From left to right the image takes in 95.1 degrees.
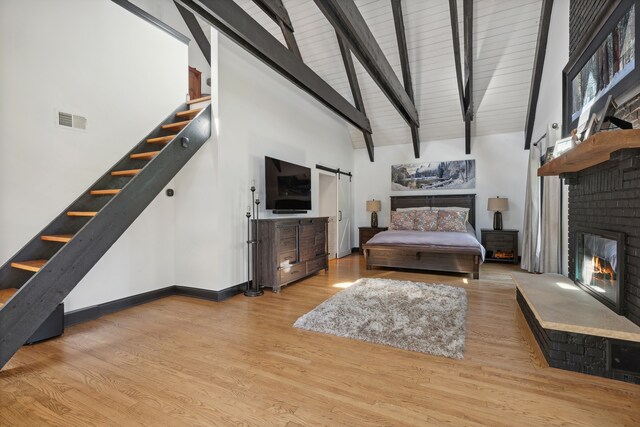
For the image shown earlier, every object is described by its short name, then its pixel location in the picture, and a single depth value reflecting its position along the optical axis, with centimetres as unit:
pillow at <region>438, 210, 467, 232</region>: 575
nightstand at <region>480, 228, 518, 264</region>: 586
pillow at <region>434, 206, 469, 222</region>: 602
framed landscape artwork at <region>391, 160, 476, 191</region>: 668
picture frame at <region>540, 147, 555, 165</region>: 348
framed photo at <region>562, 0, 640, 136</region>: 203
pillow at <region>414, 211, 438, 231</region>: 595
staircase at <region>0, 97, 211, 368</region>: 181
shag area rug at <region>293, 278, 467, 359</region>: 243
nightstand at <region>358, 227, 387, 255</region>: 707
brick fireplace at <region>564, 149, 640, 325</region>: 196
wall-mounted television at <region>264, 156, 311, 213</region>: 430
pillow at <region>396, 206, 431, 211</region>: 670
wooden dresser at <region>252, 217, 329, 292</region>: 396
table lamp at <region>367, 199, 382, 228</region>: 717
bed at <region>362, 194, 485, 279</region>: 466
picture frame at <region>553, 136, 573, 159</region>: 268
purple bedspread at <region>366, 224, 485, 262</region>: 466
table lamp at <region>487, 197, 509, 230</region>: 603
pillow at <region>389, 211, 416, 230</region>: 615
